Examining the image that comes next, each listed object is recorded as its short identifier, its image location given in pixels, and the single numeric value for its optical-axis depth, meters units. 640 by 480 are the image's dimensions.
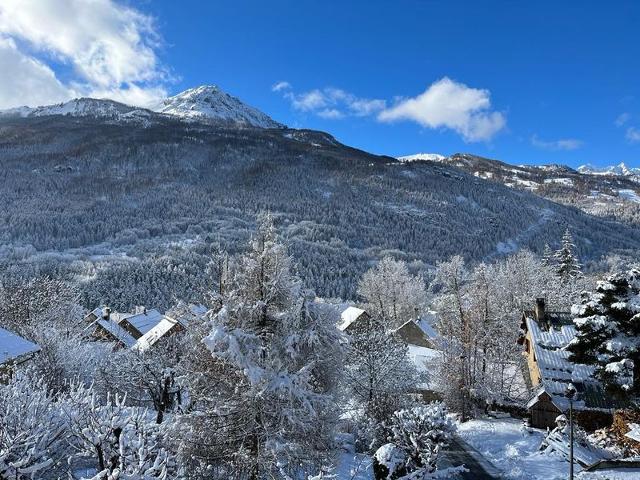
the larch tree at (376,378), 29.45
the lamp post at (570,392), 16.25
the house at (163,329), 48.58
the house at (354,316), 65.19
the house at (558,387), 28.44
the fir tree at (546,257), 78.19
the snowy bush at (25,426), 10.73
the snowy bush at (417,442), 19.06
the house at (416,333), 62.06
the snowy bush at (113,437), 10.16
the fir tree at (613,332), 20.95
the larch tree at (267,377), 13.29
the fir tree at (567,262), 67.06
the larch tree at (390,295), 77.38
